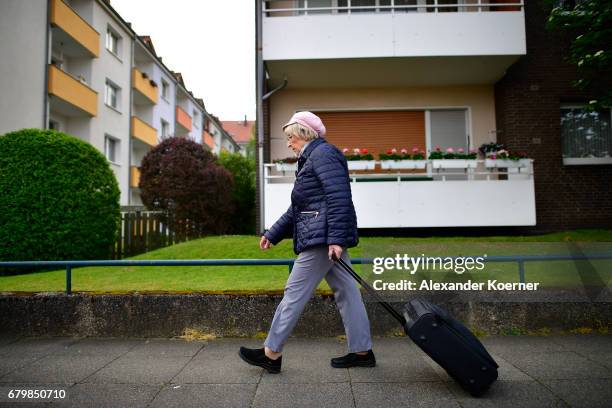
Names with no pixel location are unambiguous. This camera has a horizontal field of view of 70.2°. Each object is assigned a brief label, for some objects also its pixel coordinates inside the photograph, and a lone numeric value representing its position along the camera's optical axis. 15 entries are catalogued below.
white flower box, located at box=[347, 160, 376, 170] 9.78
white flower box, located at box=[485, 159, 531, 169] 9.82
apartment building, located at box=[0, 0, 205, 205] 15.66
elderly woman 3.17
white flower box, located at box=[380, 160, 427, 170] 9.78
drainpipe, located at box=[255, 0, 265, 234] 10.17
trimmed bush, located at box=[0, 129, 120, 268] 7.36
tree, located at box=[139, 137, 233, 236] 12.10
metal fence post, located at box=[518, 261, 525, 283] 4.57
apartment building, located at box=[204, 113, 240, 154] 42.91
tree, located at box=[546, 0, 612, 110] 7.94
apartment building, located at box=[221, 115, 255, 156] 72.82
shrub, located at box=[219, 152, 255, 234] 13.73
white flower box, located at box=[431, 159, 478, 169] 9.78
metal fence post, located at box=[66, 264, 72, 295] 4.59
